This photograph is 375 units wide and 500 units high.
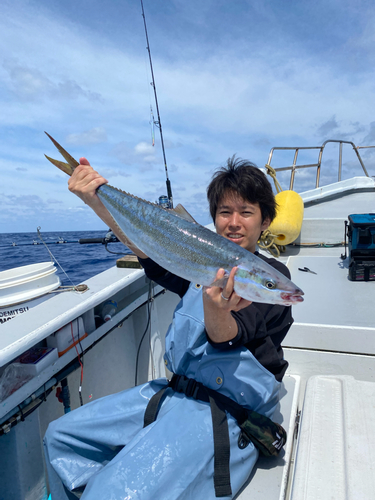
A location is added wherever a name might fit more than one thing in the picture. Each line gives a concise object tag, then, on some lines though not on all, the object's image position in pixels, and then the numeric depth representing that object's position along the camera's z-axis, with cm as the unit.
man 154
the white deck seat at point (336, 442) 158
